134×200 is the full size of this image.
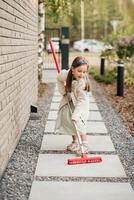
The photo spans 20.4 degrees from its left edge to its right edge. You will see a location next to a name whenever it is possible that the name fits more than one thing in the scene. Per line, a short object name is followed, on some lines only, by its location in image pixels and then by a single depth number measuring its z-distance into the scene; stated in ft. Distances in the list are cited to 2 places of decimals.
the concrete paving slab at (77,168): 12.88
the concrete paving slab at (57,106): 25.17
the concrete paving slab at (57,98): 28.54
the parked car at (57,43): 52.19
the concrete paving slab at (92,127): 18.80
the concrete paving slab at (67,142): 15.86
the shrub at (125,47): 44.66
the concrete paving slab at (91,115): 21.84
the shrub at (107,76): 41.00
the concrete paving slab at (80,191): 11.05
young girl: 14.81
